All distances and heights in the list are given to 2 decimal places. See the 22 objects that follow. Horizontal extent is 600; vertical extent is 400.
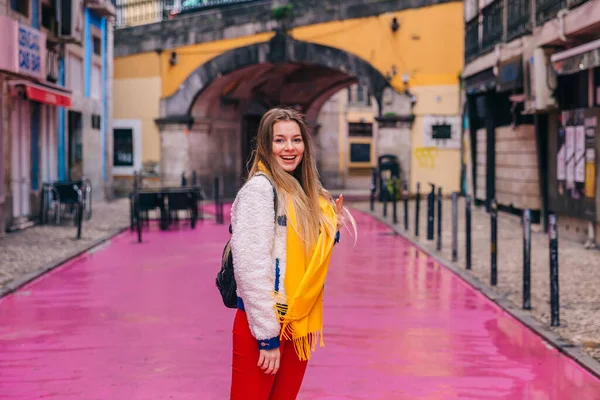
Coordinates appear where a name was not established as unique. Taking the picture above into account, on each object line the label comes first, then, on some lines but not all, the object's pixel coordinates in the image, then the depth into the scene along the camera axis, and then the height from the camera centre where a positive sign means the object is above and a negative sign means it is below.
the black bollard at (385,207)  21.02 -0.81
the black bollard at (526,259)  8.80 -0.81
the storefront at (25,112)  16.19 +1.13
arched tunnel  28.47 +2.48
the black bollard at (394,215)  19.25 -0.91
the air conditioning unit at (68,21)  21.42 +3.22
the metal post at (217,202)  20.00 -0.67
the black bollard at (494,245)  10.12 -0.79
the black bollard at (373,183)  24.40 -0.37
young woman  3.46 -0.33
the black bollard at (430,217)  14.69 -0.75
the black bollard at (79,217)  15.92 -0.77
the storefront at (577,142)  14.24 +0.40
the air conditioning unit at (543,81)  16.12 +1.42
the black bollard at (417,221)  16.21 -0.87
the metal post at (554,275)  7.86 -0.85
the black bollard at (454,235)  12.61 -0.86
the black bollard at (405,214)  17.47 -0.81
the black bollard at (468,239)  11.77 -0.84
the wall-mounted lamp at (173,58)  30.19 +3.38
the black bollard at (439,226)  13.98 -0.82
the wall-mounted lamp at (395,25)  27.50 +3.99
